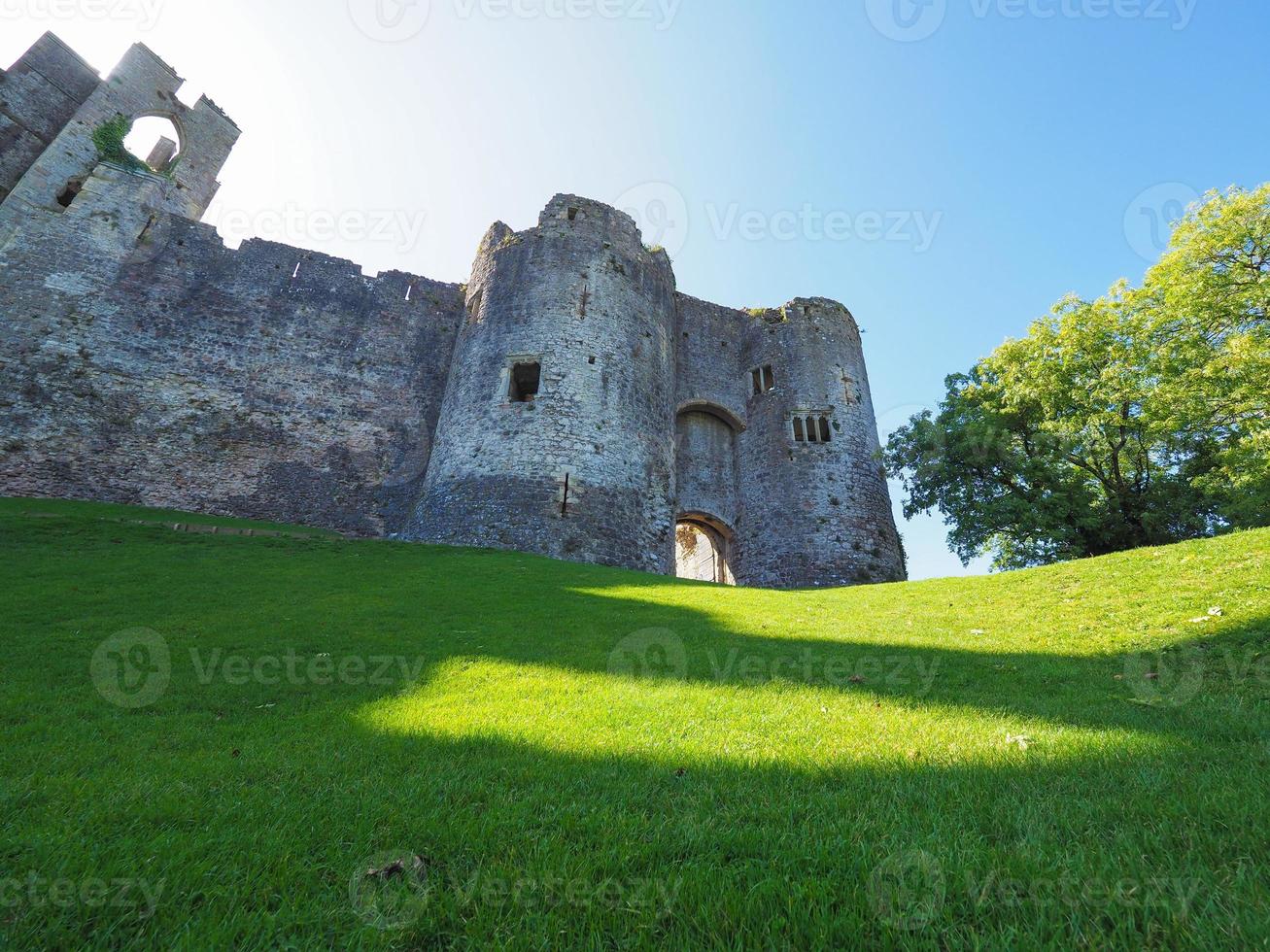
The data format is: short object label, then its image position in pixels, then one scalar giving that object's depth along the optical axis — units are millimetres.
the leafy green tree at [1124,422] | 15047
